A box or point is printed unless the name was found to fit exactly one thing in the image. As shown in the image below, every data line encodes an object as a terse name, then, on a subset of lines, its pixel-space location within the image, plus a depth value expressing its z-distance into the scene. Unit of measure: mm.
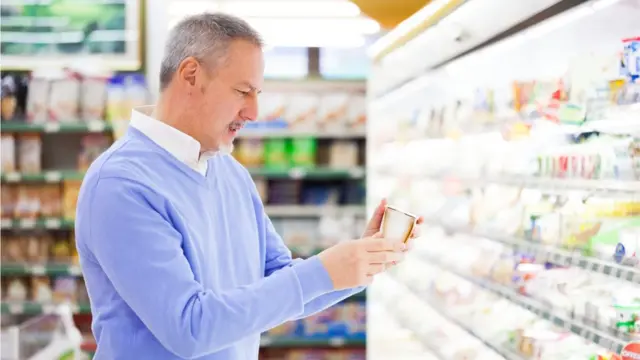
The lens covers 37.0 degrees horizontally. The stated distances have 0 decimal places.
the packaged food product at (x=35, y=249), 6770
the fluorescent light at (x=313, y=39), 9094
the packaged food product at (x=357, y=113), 6887
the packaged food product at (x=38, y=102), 6629
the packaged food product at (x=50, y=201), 6695
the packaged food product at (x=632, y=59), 2476
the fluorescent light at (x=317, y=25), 8914
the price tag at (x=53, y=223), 6613
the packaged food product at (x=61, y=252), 6797
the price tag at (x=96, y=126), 6539
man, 1872
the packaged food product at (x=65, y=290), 6746
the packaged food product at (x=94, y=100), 6629
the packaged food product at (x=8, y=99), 6633
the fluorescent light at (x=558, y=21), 2752
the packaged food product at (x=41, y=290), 6734
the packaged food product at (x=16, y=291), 6746
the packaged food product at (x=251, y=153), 6887
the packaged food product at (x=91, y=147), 6758
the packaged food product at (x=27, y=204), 6668
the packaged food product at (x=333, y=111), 6887
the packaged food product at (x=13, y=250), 6746
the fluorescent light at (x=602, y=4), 2553
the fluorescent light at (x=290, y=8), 8469
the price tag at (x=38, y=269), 6637
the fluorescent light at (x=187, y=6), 8719
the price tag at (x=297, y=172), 6805
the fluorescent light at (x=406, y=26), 3749
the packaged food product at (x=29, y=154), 6719
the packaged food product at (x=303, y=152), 6875
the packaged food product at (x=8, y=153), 6625
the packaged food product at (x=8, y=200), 6688
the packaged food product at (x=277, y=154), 6902
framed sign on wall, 6797
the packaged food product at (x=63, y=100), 6605
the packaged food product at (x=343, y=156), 6910
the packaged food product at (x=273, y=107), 6901
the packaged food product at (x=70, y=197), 6652
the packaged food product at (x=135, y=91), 6562
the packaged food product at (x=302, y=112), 6895
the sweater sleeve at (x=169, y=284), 1854
